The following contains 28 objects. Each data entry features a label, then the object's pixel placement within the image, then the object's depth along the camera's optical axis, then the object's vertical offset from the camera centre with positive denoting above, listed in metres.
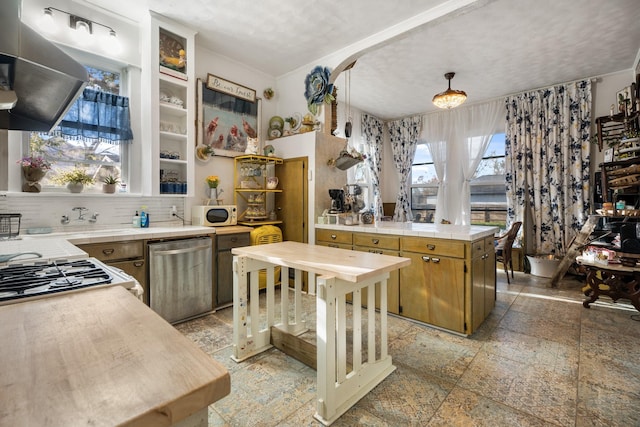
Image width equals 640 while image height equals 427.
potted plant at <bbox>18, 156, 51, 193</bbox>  2.58 +0.33
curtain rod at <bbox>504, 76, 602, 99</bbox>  4.53 +1.92
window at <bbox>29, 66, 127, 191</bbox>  2.82 +0.58
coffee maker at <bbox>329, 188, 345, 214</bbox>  3.64 +0.10
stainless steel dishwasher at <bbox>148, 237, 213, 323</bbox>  2.78 -0.66
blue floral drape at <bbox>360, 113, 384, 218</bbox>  6.42 +1.10
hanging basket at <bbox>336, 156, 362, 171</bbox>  3.81 +0.59
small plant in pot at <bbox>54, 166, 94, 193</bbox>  2.83 +0.29
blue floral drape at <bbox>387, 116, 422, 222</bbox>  6.40 +1.16
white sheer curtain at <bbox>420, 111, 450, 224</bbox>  5.98 +1.15
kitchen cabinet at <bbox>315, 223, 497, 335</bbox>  2.63 -0.63
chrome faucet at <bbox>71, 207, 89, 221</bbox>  2.93 -0.02
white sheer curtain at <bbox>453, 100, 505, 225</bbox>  5.42 +1.34
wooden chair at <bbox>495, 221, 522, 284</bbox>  4.48 -0.54
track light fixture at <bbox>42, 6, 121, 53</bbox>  2.73 +1.73
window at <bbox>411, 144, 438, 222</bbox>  6.32 +0.47
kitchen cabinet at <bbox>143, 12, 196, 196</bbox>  3.16 +1.12
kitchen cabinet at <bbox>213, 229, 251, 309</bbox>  3.27 -0.67
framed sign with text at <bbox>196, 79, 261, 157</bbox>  3.77 +1.15
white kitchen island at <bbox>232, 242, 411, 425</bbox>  1.71 -0.71
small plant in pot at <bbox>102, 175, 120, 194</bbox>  3.03 +0.24
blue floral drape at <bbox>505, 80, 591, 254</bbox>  4.57 +0.73
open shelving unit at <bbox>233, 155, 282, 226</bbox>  3.89 +0.29
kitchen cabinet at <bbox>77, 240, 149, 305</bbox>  2.49 -0.39
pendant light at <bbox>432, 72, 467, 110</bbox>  4.12 +1.50
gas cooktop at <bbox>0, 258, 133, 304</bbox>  1.04 -0.27
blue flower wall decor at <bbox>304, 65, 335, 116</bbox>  3.87 +1.56
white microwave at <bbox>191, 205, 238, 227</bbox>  3.46 -0.07
